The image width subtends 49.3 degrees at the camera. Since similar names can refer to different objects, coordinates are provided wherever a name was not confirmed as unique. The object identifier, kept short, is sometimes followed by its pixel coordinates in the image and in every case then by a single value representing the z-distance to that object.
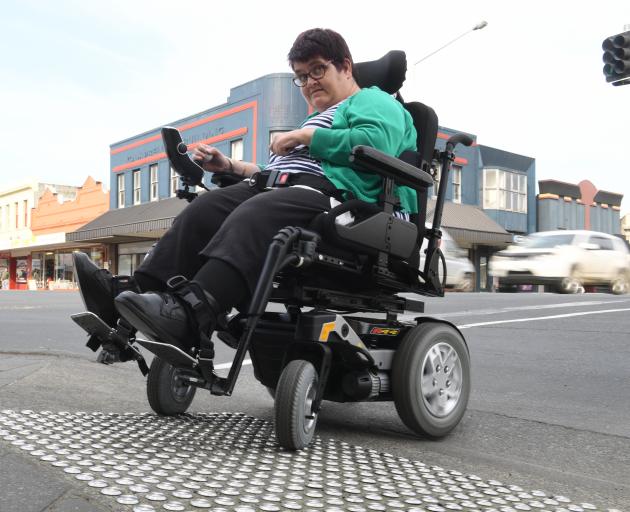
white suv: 16.02
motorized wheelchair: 2.39
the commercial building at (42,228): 42.38
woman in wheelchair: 2.36
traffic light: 11.01
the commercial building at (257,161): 29.38
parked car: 12.60
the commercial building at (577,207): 40.00
